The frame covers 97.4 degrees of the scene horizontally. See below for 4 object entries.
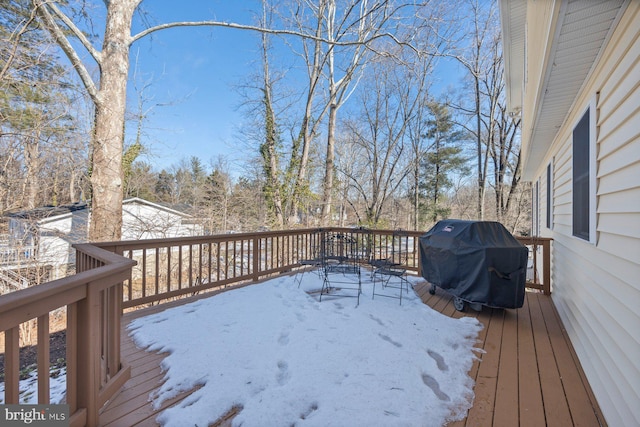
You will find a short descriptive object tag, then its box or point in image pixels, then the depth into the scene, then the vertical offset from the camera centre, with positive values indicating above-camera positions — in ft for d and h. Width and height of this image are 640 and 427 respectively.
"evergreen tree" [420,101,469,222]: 54.75 +10.40
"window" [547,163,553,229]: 15.02 +1.15
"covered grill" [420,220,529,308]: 10.30 -1.86
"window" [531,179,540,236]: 24.08 +0.66
